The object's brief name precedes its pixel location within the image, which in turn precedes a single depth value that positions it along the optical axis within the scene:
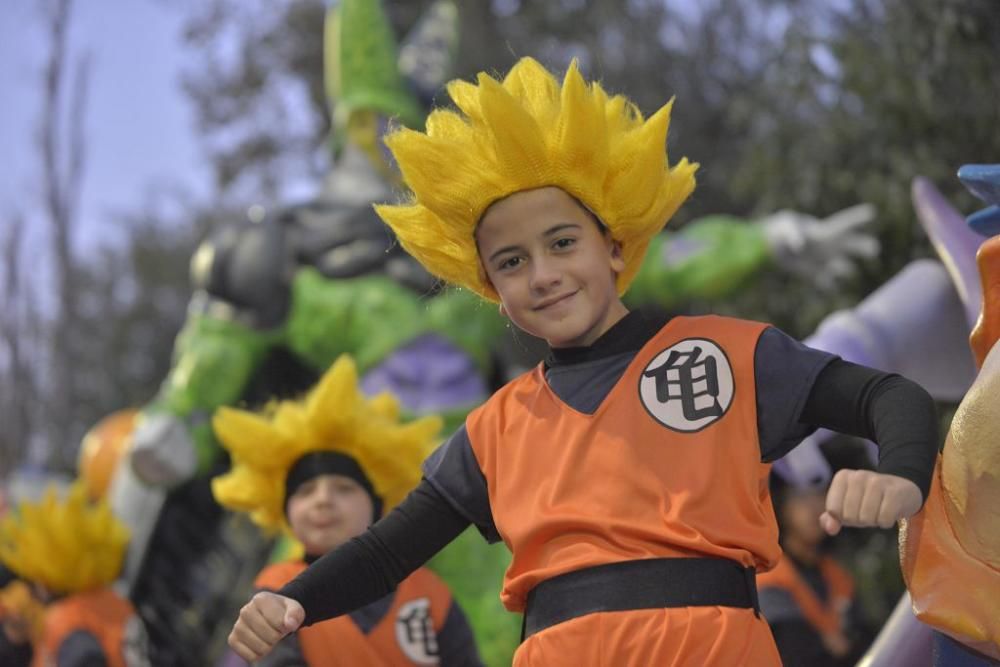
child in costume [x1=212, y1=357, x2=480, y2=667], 3.20
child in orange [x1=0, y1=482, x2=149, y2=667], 4.62
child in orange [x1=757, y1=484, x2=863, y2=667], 4.72
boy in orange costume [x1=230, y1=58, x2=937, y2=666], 1.96
